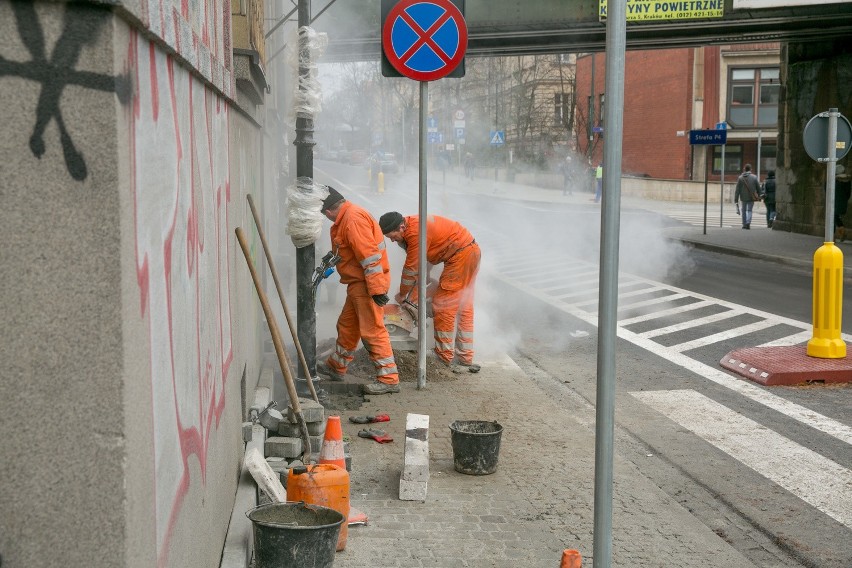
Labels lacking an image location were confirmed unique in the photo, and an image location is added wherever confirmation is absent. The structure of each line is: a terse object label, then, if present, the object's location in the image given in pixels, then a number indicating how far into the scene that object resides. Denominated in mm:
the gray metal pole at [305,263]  7641
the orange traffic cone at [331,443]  4887
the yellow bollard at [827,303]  9055
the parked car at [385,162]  43341
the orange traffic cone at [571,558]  3832
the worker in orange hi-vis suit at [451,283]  9227
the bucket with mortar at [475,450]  5992
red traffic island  8875
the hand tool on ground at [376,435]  6753
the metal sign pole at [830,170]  8930
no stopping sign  7656
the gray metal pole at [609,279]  3221
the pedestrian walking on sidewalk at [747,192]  27000
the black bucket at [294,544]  3893
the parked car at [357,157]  62906
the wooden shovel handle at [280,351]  4840
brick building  45375
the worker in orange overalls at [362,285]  7906
